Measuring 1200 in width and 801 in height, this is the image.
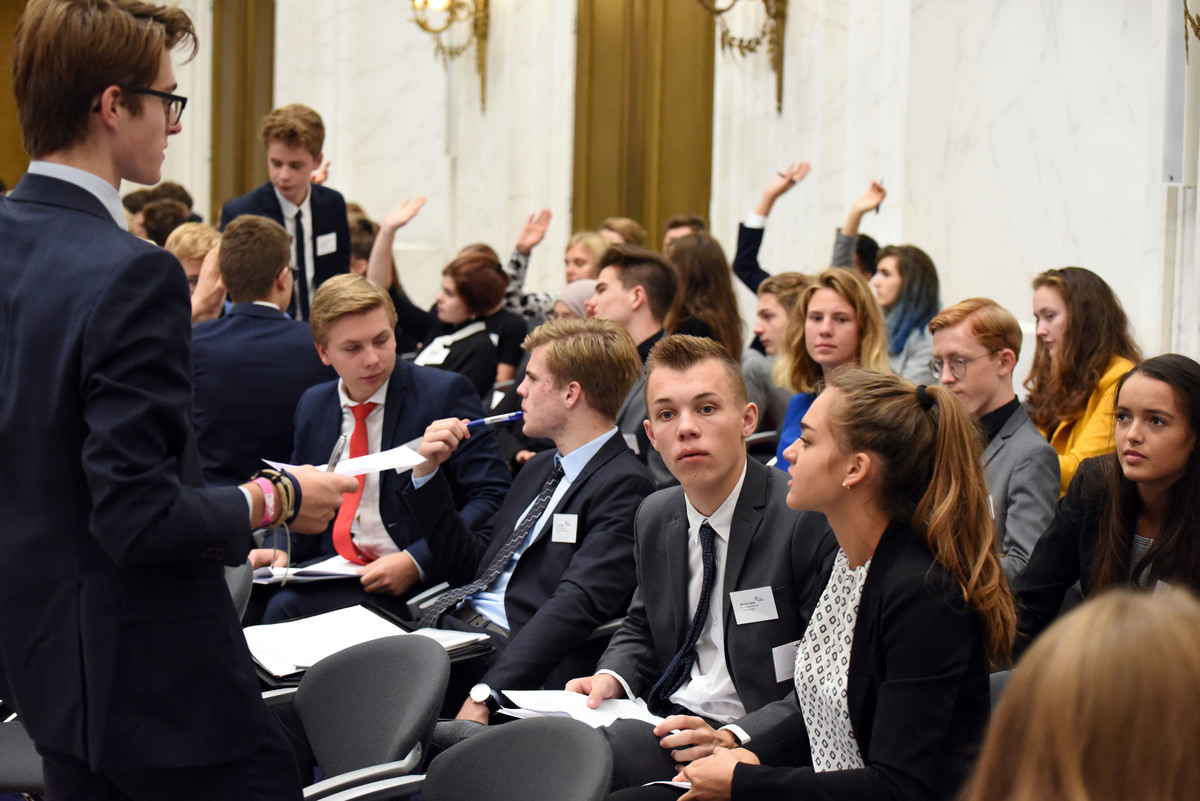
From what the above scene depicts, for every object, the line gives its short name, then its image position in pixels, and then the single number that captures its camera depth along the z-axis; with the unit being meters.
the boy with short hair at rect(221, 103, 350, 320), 5.18
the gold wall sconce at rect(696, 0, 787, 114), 7.20
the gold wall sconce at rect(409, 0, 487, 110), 8.96
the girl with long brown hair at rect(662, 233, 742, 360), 5.07
